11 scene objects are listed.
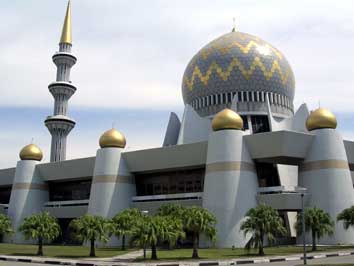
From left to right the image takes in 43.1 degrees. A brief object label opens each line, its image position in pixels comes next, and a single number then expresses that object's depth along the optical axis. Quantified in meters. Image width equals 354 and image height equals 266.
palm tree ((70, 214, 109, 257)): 35.22
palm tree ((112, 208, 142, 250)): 39.03
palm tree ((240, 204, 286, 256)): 33.28
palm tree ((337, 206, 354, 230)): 37.72
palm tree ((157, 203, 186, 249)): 31.81
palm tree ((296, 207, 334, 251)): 36.41
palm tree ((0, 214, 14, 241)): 46.59
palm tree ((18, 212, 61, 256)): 37.22
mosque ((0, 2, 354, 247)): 43.84
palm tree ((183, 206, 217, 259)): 33.06
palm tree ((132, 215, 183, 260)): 30.67
